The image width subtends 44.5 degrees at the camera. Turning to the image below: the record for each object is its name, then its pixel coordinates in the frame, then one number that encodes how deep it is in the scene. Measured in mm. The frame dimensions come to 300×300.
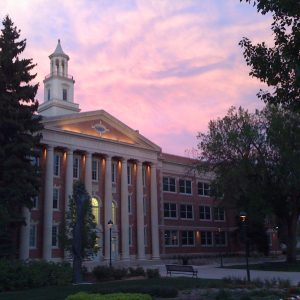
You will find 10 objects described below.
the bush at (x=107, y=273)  22362
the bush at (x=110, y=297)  10537
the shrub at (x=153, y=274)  23076
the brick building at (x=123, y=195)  37320
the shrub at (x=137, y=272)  24177
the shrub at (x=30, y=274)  18426
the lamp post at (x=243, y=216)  24084
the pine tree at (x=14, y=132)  28512
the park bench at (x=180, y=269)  24043
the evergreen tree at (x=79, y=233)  18836
